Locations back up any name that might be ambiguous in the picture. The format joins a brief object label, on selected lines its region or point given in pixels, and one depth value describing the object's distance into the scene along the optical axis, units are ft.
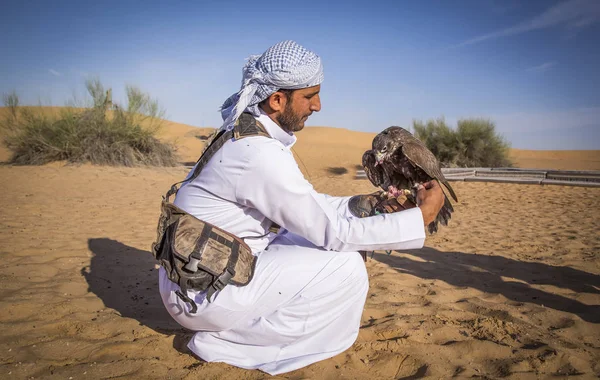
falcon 7.52
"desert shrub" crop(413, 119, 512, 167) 60.34
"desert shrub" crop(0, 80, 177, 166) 45.68
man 6.38
